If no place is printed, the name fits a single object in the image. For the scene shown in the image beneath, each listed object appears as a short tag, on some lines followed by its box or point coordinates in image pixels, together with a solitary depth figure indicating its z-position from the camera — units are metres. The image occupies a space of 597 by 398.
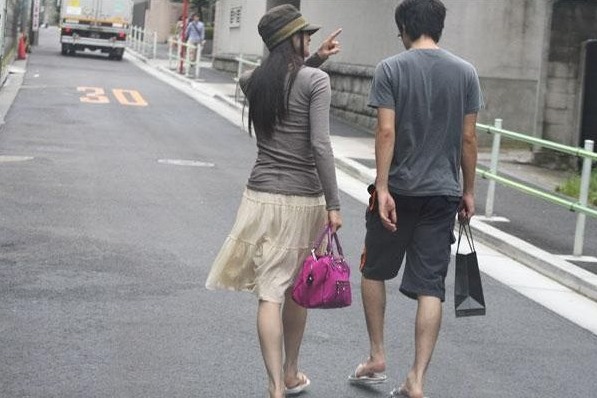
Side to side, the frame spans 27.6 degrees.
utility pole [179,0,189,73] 40.11
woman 5.63
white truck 45.31
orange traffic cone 38.22
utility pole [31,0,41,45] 46.47
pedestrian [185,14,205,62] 40.44
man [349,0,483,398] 5.89
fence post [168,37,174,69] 38.68
